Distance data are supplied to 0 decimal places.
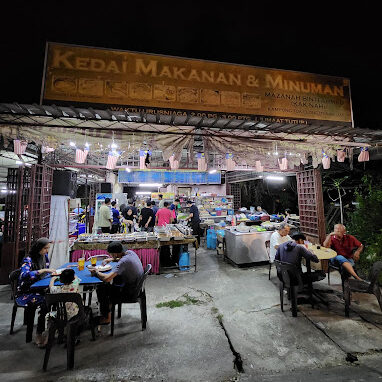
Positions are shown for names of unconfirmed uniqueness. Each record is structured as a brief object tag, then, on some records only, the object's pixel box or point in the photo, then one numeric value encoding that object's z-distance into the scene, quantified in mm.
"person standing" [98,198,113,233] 8992
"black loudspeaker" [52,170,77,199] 7301
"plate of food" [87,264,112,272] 3922
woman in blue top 3443
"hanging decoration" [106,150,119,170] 6469
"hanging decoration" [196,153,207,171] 7168
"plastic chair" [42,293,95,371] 2895
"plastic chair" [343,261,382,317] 3928
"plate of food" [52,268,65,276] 3672
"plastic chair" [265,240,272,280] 6638
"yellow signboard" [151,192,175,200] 14406
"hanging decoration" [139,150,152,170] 6340
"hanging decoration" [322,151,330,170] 6848
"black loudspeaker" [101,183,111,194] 13836
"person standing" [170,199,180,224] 9893
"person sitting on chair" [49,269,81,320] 3072
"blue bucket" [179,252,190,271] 6930
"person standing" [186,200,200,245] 9445
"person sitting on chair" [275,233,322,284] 4305
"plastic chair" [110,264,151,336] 3730
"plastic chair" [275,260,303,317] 4168
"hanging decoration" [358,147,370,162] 6656
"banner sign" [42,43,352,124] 5016
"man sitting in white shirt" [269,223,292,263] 5523
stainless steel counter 7086
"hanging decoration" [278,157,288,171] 7570
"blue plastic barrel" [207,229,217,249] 9719
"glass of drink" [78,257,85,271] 4117
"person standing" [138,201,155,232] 8664
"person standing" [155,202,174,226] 8627
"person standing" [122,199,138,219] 10377
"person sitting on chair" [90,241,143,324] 3643
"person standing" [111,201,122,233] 9477
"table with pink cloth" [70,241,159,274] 5980
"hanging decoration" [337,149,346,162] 6924
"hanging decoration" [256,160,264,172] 7738
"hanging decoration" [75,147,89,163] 6031
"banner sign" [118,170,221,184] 14375
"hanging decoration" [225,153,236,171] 6999
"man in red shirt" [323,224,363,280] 5098
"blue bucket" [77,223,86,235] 11031
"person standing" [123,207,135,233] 10195
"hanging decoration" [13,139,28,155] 4951
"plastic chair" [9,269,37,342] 3488
